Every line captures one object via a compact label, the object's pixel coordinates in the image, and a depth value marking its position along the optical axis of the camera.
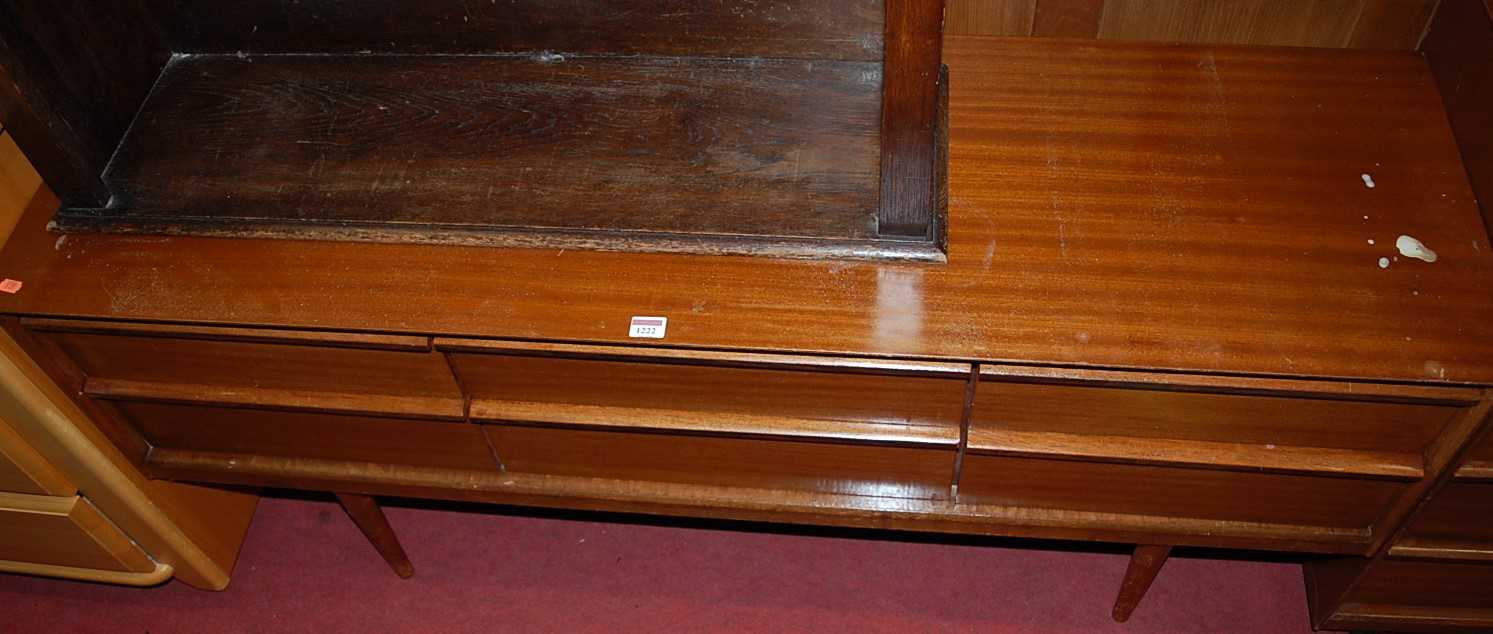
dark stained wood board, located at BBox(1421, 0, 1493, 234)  1.26
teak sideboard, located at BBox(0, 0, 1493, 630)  1.20
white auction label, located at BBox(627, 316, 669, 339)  1.21
